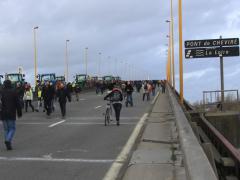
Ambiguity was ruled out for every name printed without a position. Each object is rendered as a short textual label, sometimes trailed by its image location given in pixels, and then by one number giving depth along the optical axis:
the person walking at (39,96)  35.27
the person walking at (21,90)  32.34
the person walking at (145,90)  46.66
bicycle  21.98
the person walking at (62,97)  26.72
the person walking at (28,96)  33.40
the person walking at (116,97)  22.18
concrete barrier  6.98
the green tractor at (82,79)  81.95
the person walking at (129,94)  37.91
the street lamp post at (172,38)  55.26
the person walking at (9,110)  14.40
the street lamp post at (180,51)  32.84
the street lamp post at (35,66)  69.56
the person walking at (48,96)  28.20
